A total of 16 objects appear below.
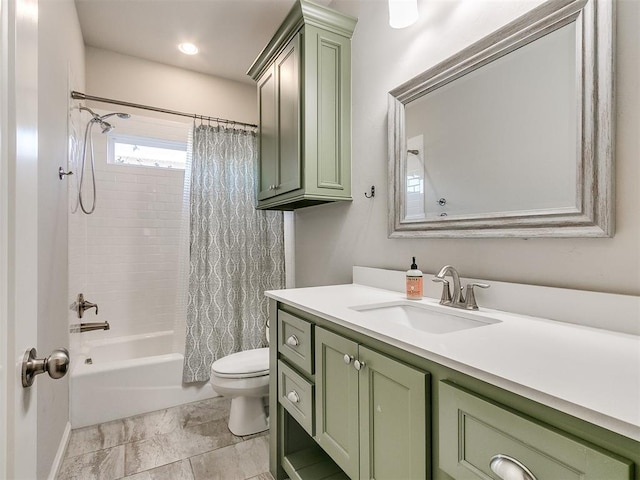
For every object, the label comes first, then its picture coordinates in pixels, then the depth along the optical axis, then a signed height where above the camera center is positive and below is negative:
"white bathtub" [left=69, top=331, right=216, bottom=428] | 2.10 -1.02
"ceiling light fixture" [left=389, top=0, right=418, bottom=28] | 1.41 +1.00
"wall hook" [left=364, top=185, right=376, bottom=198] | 1.81 +0.27
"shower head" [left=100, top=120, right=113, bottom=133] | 2.38 +0.85
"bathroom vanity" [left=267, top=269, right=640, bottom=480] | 0.53 -0.33
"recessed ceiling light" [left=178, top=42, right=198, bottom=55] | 2.57 +1.54
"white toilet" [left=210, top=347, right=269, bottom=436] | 1.93 -0.89
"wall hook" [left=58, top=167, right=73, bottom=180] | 1.76 +0.37
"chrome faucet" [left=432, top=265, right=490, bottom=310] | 1.19 -0.20
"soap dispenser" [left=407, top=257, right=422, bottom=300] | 1.38 -0.19
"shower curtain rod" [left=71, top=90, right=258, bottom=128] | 2.13 +0.94
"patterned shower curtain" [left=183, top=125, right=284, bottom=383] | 2.38 -0.10
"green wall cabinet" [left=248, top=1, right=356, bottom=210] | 1.83 +0.81
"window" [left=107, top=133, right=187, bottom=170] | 2.84 +0.81
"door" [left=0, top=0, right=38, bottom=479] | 0.51 +0.01
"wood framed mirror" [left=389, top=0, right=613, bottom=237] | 0.96 +0.38
